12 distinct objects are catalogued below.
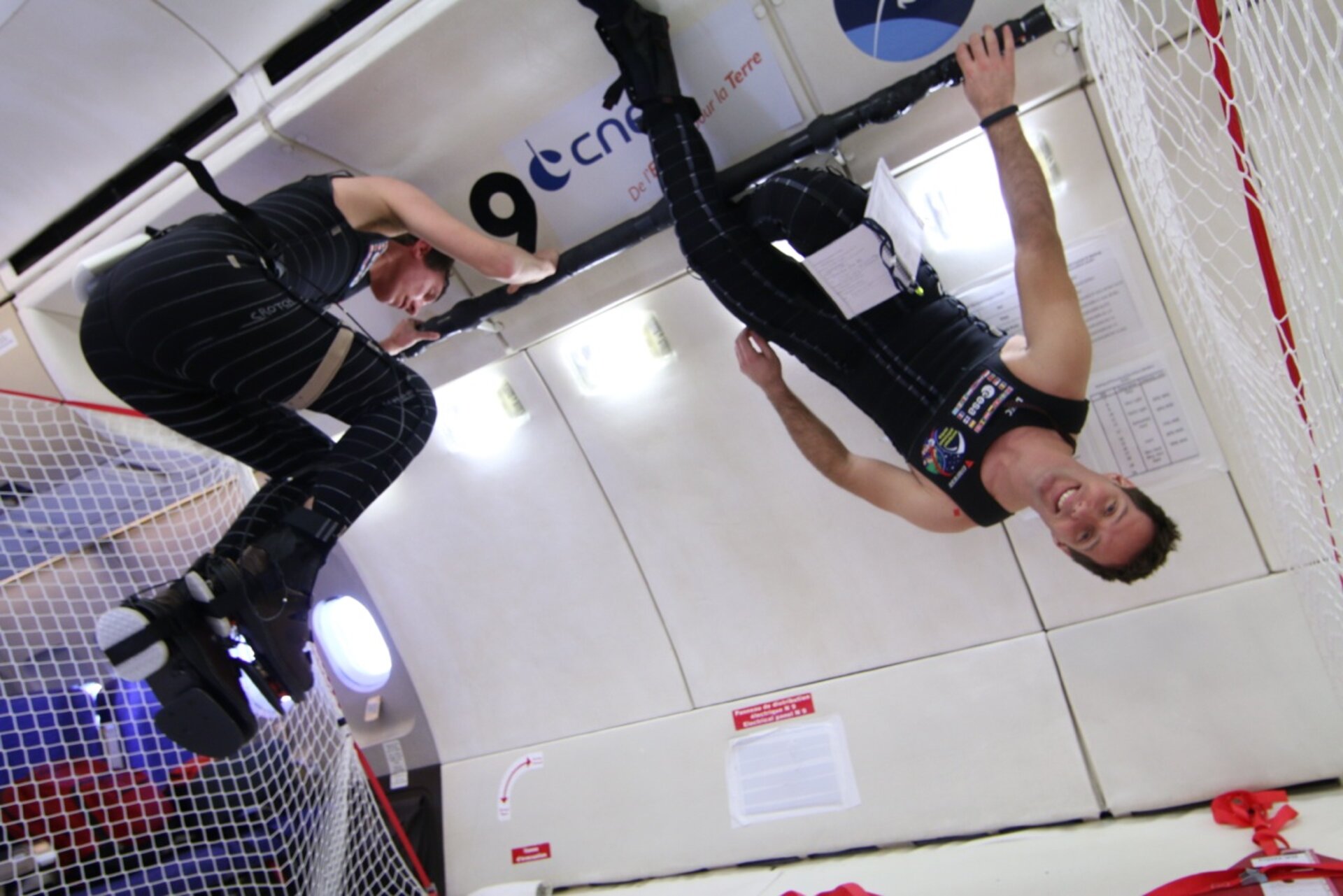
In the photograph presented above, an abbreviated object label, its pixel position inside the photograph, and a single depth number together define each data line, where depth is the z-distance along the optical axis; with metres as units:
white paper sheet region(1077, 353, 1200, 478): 2.28
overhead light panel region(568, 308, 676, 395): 2.77
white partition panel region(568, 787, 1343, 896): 1.92
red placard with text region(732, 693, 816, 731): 2.81
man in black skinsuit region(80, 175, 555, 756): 1.86
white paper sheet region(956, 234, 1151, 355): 2.28
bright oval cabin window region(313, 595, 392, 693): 3.61
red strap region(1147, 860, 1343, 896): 1.51
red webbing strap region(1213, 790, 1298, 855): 2.04
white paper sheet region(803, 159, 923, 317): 2.09
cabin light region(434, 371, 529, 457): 3.03
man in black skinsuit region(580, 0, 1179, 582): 2.00
